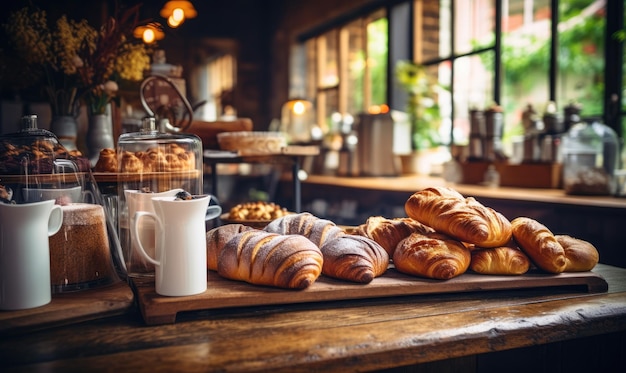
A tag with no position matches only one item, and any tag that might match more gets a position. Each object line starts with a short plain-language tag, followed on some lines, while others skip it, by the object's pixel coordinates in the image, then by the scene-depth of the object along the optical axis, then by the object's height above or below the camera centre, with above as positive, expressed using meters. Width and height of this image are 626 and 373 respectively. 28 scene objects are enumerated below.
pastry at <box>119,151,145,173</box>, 1.39 -0.01
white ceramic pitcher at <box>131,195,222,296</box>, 1.00 -0.15
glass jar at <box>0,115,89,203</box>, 1.09 -0.01
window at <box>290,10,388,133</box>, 6.06 +1.16
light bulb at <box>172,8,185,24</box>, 4.67 +1.27
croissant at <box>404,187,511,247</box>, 1.17 -0.13
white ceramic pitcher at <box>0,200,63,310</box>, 0.94 -0.16
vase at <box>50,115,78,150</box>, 2.31 +0.14
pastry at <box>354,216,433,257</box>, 1.27 -0.17
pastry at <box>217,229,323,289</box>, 1.06 -0.20
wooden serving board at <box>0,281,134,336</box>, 0.92 -0.26
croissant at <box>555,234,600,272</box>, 1.26 -0.23
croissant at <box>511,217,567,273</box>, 1.21 -0.19
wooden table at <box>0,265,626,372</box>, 0.82 -0.30
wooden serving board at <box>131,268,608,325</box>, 0.99 -0.26
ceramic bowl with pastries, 1.83 -0.19
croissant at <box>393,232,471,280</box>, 1.14 -0.21
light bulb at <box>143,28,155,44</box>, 2.79 +0.66
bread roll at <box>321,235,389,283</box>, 1.11 -0.20
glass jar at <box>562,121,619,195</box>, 2.93 +0.00
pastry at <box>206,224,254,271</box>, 1.21 -0.18
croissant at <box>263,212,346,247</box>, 1.25 -0.16
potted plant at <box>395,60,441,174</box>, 4.89 +0.45
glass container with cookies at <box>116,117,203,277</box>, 1.38 +0.00
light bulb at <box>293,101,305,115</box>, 5.03 +0.50
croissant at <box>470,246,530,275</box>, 1.21 -0.23
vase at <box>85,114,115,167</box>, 2.38 +0.11
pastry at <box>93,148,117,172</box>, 1.78 +0.00
